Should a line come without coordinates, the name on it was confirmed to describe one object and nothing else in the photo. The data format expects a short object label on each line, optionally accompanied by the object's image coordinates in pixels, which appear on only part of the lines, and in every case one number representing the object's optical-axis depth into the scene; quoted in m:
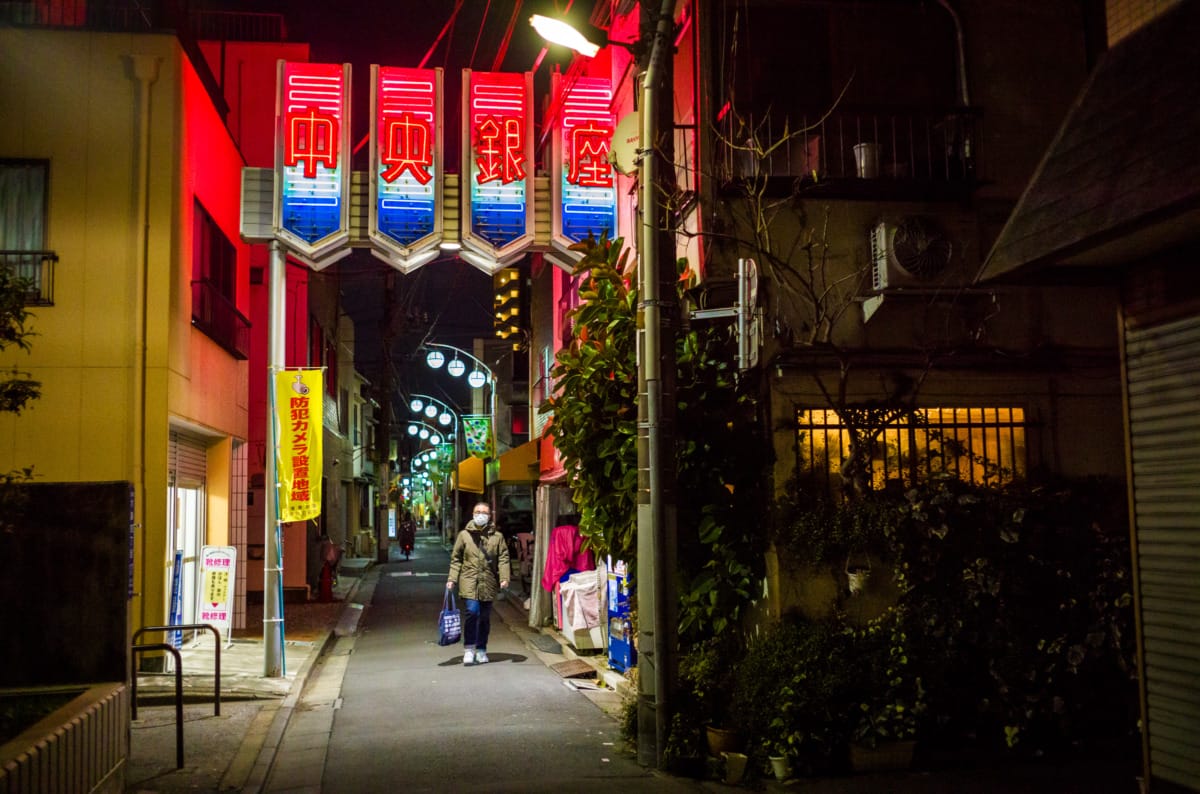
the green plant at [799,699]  8.52
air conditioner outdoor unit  10.46
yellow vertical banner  14.66
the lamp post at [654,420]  8.98
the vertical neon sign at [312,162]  14.18
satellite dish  14.06
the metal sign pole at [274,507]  13.80
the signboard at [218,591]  16.00
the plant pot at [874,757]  8.60
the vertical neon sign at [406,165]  14.25
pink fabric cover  17.30
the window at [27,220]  13.52
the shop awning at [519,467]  23.28
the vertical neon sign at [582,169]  14.65
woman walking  14.96
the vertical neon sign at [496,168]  14.45
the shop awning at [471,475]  29.67
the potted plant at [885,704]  8.60
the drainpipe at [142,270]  13.59
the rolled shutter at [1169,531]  6.05
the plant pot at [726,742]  8.85
